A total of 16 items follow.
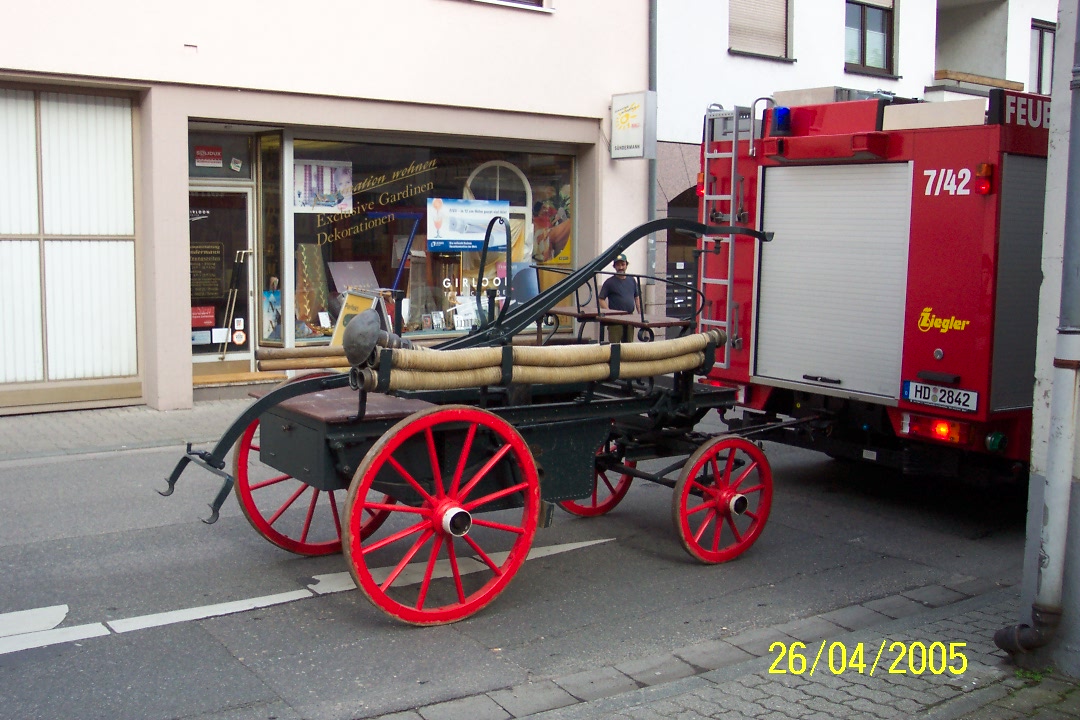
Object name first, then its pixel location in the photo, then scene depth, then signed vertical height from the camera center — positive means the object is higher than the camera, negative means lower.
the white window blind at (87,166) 11.02 +0.90
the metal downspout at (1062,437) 4.82 -0.71
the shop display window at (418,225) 12.95 +0.45
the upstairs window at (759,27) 15.88 +3.41
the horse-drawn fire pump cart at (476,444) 5.35 -0.95
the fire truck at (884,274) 7.14 -0.04
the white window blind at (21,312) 10.89 -0.55
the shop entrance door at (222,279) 12.31 -0.23
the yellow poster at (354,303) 12.02 -0.46
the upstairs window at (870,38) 17.59 +3.62
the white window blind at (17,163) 10.73 +0.88
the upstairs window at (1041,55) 20.62 +3.98
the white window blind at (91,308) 11.18 -0.52
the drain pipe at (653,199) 14.70 +0.87
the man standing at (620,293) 12.73 -0.32
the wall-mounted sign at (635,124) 14.00 +1.75
